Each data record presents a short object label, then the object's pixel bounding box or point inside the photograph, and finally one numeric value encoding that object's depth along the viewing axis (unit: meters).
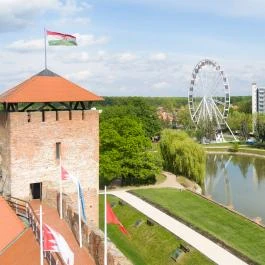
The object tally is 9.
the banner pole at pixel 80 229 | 13.05
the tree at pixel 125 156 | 39.50
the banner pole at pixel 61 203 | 15.58
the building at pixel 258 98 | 145.75
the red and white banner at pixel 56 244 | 10.07
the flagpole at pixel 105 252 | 10.96
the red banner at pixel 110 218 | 16.23
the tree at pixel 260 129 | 80.59
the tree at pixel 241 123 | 95.56
